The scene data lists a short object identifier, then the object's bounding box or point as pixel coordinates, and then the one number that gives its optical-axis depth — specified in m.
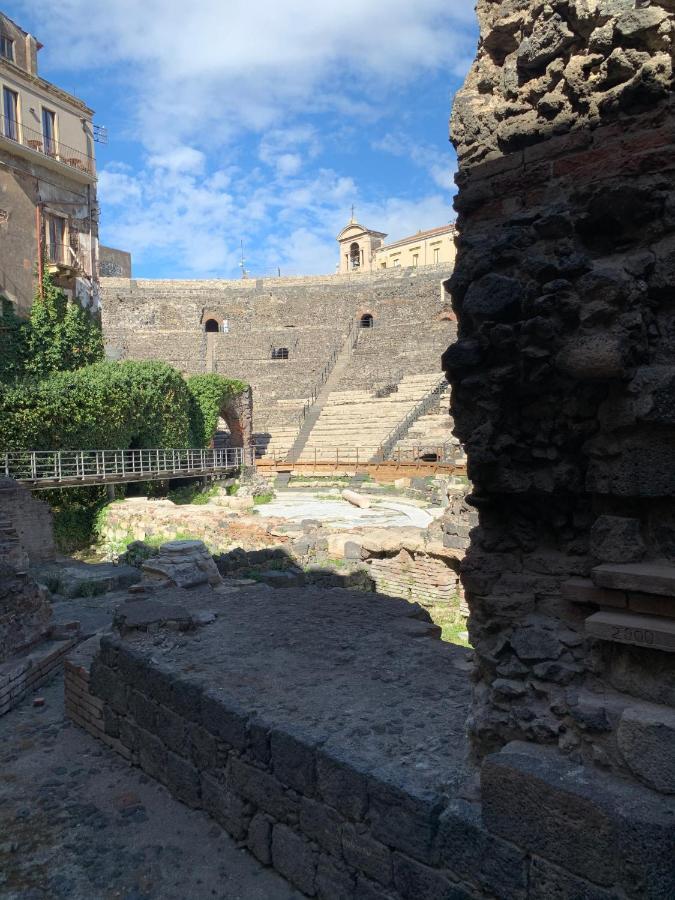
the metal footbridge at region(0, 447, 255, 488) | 15.78
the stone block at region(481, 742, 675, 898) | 2.06
